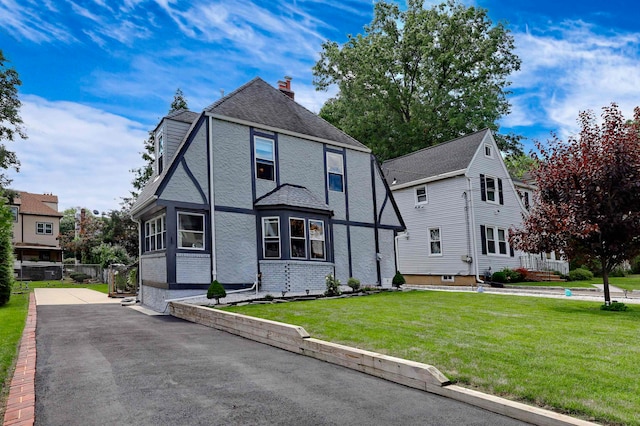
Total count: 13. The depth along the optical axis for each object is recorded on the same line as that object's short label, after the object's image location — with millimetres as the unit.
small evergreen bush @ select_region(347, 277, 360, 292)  16625
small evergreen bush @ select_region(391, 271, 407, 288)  18734
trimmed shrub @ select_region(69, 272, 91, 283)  35062
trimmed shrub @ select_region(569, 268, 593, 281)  25297
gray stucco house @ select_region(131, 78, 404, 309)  14594
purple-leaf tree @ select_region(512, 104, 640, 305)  10938
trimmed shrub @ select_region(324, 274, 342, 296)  15617
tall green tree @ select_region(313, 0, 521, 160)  36250
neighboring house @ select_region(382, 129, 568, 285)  23016
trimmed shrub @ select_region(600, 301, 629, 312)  10991
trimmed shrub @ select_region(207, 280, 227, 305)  13055
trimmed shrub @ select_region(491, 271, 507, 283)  21925
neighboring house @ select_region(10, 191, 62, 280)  44219
